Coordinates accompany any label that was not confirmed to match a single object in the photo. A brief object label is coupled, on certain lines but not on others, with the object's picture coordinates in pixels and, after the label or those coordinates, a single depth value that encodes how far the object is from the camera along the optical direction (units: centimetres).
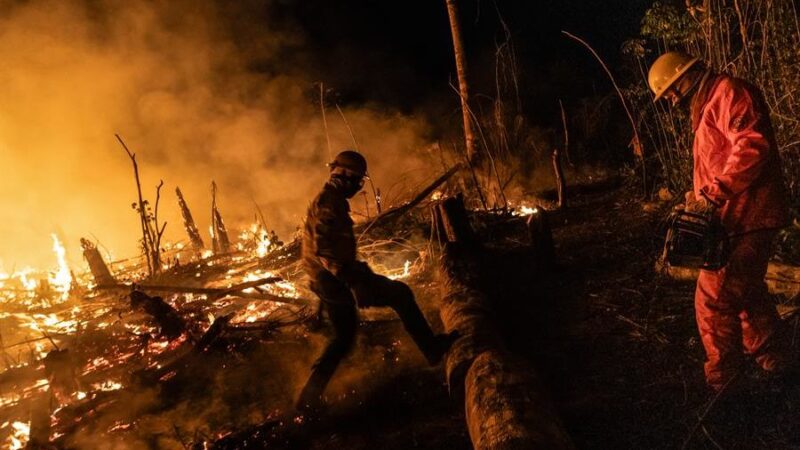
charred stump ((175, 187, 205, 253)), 1073
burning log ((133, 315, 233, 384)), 461
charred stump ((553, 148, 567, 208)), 804
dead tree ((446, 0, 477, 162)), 949
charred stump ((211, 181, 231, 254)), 1011
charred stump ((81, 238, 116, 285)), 827
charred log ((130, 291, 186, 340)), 536
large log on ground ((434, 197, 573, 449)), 263
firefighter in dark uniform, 379
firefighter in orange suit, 293
